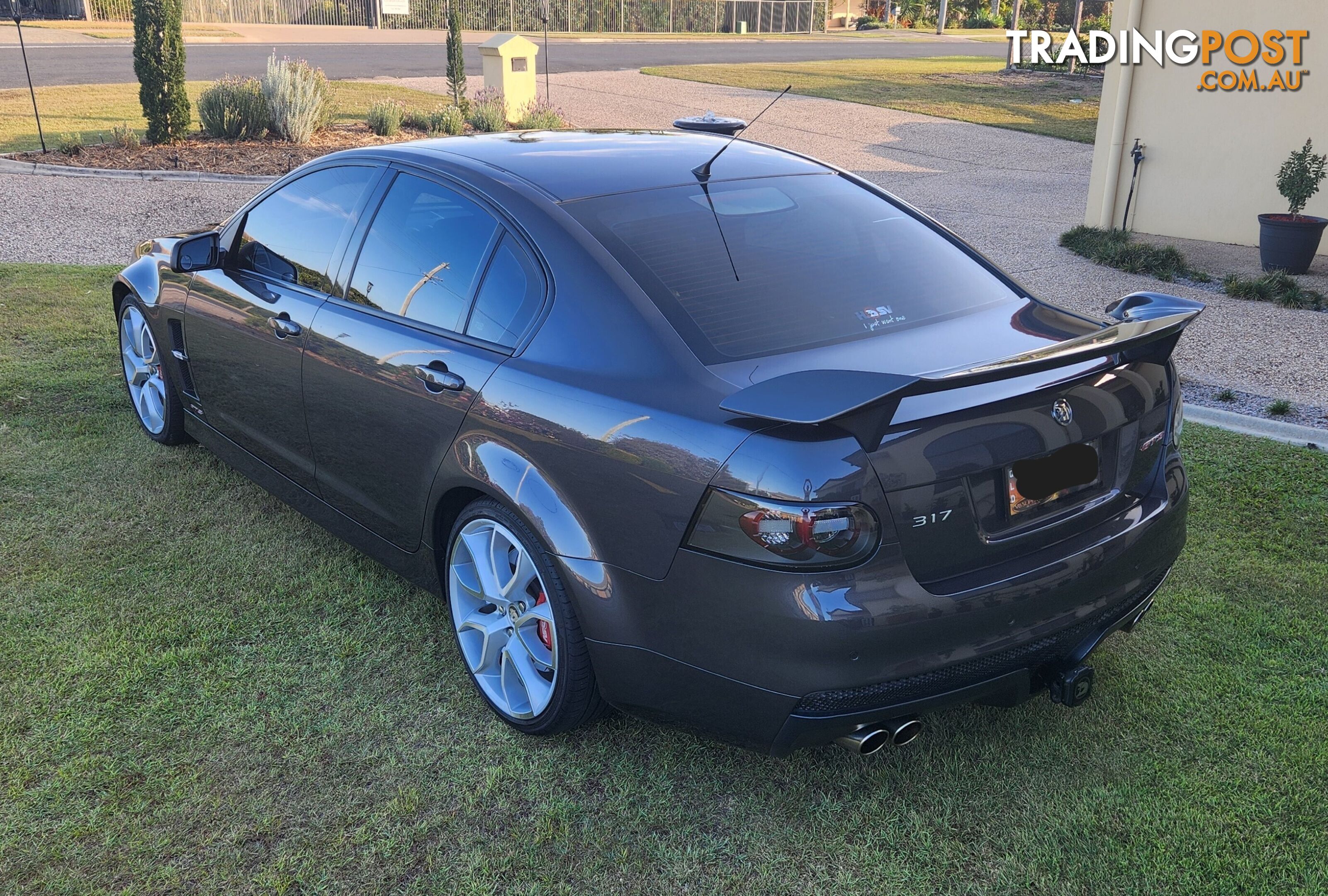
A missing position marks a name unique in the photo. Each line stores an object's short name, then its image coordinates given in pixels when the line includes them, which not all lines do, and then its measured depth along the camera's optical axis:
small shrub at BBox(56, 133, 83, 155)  12.98
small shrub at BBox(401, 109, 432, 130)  16.03
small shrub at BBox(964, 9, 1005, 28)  59.38
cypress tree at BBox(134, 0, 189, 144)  13.39
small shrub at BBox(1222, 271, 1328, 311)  8.19
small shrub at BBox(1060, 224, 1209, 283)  9.23
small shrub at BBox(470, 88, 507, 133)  15.63
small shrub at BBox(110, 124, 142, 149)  13.58
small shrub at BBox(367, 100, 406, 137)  15.07
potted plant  8.92
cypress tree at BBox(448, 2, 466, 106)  16.88
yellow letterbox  17.16
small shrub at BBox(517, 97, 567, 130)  16.09
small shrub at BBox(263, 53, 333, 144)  14.45
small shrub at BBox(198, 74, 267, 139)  14.43
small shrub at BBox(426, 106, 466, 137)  15.40
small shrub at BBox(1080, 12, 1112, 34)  35.69
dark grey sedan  2.34
